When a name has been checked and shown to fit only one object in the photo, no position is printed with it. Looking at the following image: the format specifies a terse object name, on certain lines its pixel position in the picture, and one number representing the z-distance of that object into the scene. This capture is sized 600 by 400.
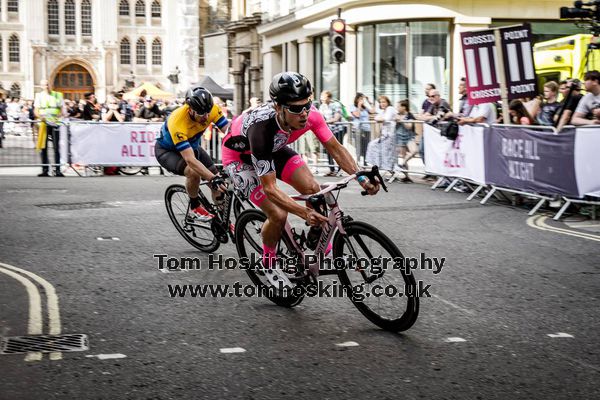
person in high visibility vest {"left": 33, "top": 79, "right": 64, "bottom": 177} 20.06
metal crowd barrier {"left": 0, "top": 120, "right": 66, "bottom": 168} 20.68
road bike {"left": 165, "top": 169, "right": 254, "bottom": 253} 8.67
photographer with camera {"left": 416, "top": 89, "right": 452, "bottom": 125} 17.92
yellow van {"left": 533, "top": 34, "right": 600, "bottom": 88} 21.22
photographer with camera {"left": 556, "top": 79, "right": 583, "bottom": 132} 12.89
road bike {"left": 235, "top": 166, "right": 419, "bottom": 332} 5.62
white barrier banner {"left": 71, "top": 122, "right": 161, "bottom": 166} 20.09
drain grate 5.43
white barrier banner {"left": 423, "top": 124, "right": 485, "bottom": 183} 14.70
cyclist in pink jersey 5.80
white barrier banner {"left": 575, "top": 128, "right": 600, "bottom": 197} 11.58
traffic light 20.58
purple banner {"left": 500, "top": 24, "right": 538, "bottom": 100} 14.65
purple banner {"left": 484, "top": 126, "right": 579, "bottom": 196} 12.12
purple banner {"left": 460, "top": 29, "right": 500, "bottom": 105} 15.11
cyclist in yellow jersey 8.71
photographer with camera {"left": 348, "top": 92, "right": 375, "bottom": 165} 19.64
